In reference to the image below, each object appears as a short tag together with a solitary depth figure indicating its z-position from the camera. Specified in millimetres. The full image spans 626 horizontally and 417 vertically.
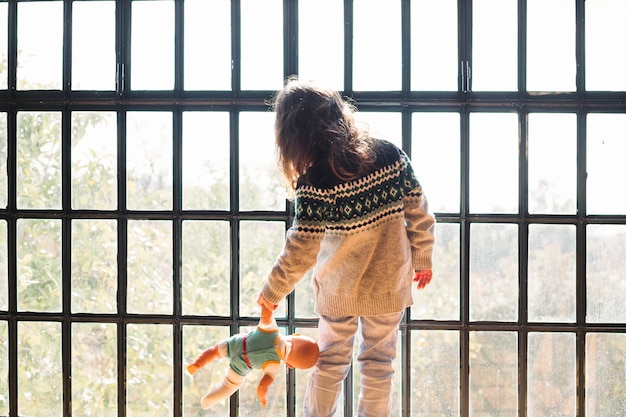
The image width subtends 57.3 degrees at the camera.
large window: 1877
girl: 1560
